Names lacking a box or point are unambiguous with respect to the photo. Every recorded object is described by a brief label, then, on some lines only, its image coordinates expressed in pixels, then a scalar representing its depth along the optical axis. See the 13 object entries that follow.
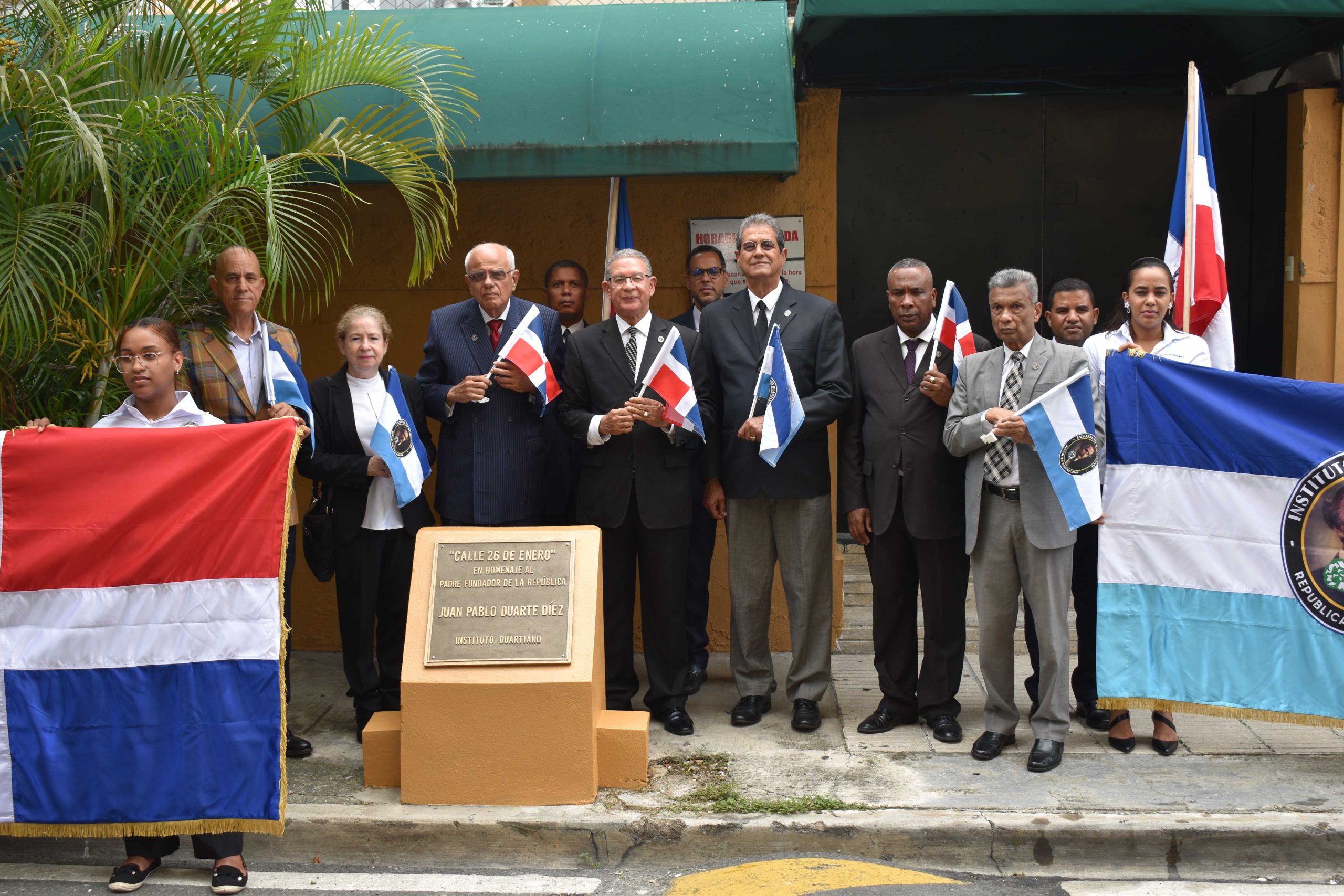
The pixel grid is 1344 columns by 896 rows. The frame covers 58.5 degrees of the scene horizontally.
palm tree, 5.01
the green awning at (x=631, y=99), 6.31
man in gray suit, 5.30
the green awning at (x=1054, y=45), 6.70
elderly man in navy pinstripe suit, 5.72
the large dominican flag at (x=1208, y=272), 5.90
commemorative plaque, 5.04
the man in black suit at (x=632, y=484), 5.73
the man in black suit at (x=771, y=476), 5.79
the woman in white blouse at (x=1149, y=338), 5.42
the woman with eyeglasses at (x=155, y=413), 4.54
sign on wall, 7.24
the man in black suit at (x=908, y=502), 5.65
